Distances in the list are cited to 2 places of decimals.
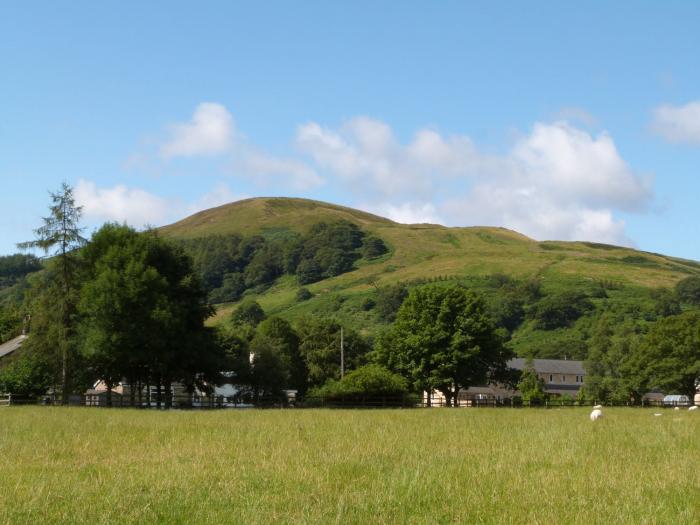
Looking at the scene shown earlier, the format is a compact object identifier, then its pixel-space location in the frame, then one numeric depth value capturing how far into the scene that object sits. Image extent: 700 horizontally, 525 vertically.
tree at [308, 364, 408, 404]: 68.12
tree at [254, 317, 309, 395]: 105.06
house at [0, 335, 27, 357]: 72.31
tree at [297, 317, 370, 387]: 105.12
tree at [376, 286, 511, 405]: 75.38
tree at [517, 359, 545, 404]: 105.14
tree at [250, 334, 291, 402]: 80.56
